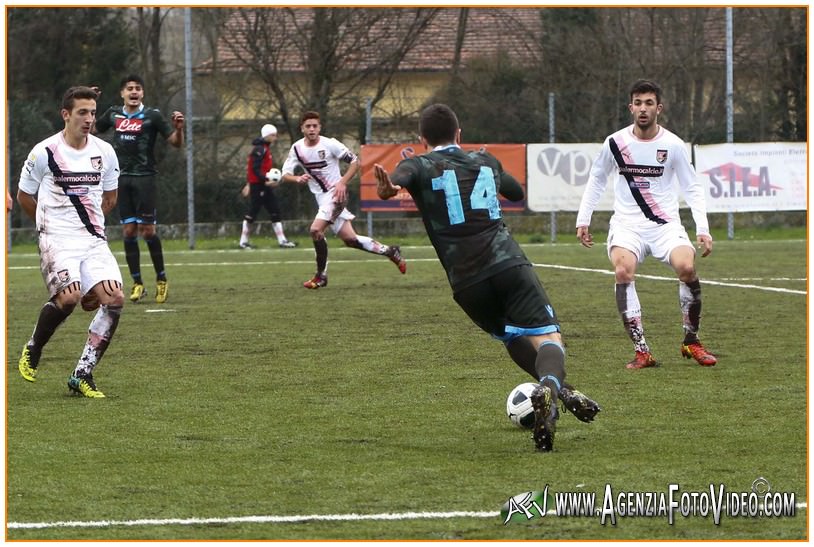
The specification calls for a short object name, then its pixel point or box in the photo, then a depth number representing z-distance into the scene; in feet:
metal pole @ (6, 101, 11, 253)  83.50
